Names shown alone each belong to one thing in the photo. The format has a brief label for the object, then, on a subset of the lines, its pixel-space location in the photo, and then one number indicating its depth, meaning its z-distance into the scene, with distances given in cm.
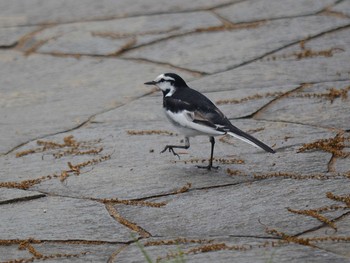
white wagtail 1030
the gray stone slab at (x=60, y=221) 911
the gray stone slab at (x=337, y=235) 809
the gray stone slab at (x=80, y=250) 849
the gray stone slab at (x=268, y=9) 1717
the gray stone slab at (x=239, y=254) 798
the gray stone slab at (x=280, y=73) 1395
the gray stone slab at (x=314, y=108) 1213
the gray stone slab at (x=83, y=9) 1820
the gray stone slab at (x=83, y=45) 1637
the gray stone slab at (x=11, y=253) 862
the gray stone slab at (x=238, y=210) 894
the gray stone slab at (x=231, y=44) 1531
